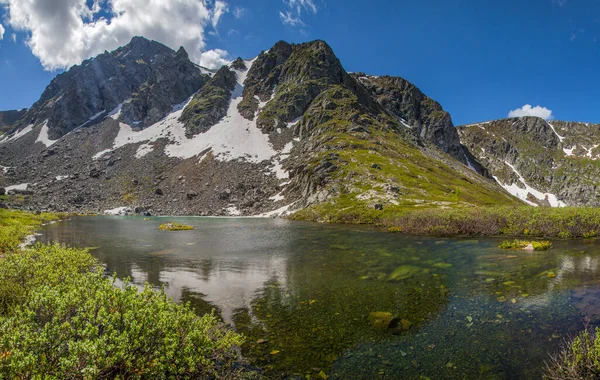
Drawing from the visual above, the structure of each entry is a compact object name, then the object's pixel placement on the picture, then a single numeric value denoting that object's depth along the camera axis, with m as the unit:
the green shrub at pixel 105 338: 6.87
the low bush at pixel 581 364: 9.14
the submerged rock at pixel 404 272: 25.45
